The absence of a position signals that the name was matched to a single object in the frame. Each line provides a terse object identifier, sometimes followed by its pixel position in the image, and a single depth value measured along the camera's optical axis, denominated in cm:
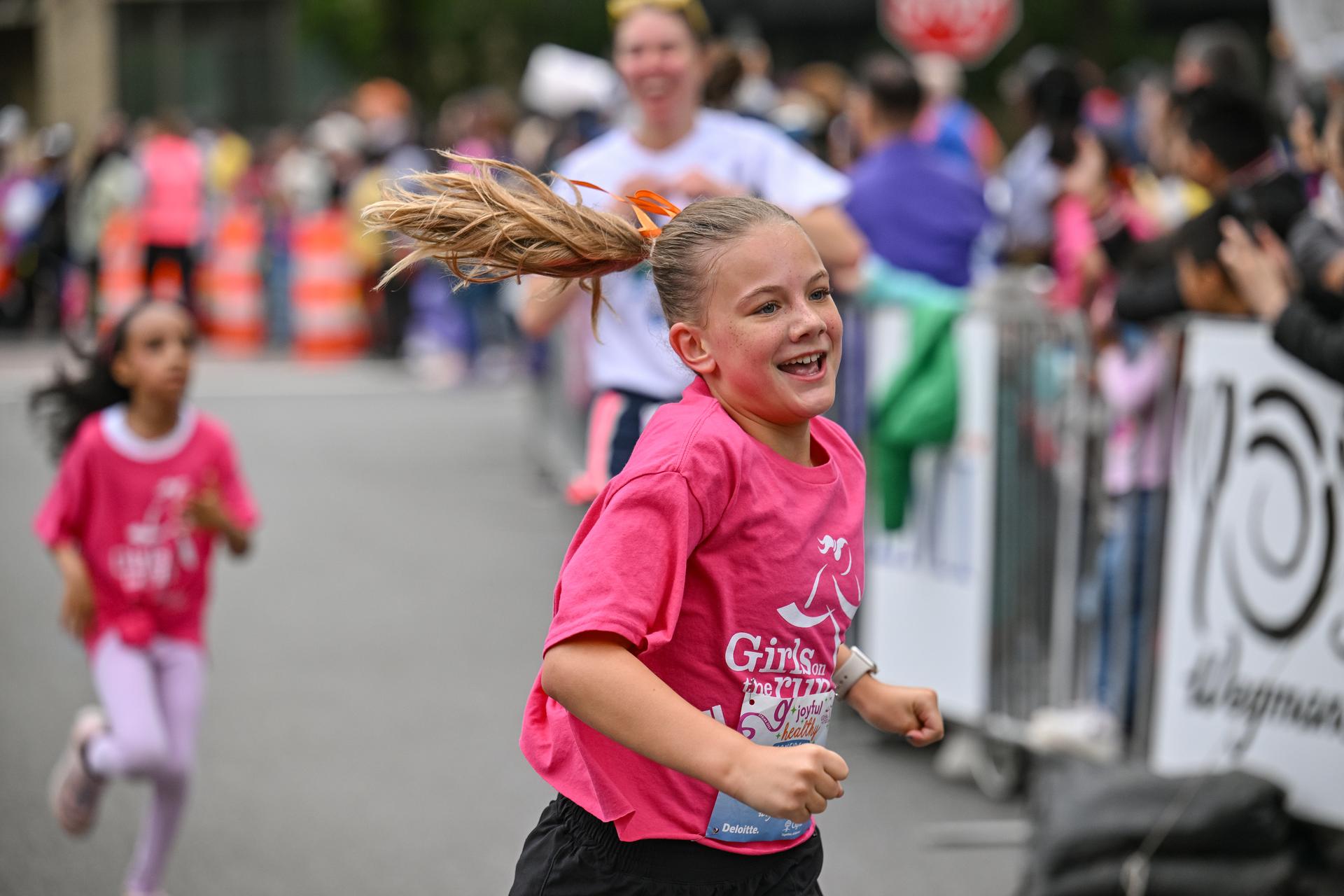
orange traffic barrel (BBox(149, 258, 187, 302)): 3584
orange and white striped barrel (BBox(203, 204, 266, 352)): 3669
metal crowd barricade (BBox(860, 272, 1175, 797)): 1113
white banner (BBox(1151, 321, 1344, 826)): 902
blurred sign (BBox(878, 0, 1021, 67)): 2830
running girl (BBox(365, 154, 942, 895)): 458
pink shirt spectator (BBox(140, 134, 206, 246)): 3481
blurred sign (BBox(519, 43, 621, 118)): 2797
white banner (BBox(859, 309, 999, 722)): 1168
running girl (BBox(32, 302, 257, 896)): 939
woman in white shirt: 914
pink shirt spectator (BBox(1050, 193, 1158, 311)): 1400
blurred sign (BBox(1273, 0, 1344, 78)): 1172
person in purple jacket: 1452
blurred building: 6562
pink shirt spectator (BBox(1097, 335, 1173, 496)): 1072
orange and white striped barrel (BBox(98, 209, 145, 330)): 3666
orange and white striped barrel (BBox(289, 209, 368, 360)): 3441
